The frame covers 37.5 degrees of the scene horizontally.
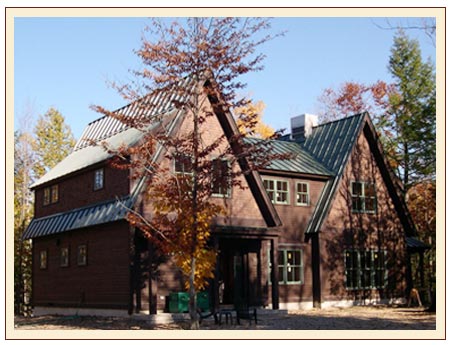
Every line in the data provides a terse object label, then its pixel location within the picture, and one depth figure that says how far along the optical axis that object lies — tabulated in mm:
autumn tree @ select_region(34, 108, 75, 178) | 41562
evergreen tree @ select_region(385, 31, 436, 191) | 35500
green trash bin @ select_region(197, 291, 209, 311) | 22841
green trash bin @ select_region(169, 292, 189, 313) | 21984
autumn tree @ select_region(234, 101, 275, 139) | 43488
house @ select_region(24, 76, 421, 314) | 22453
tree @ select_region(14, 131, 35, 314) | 33688
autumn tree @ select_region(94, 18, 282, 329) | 17812
